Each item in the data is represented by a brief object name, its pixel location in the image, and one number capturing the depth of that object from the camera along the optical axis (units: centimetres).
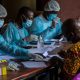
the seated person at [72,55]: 263
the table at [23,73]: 247
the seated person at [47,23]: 520
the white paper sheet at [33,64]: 290
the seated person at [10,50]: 338
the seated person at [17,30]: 408
